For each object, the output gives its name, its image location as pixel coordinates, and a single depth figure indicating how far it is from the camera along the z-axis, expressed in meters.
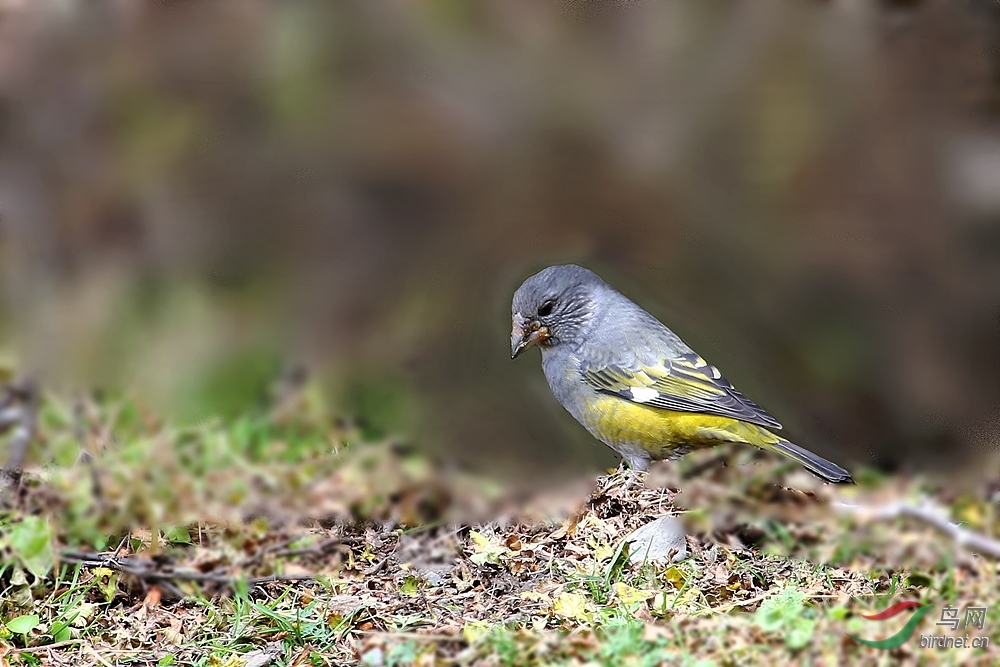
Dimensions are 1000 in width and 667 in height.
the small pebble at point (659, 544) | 7.02
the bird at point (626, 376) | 7.59
